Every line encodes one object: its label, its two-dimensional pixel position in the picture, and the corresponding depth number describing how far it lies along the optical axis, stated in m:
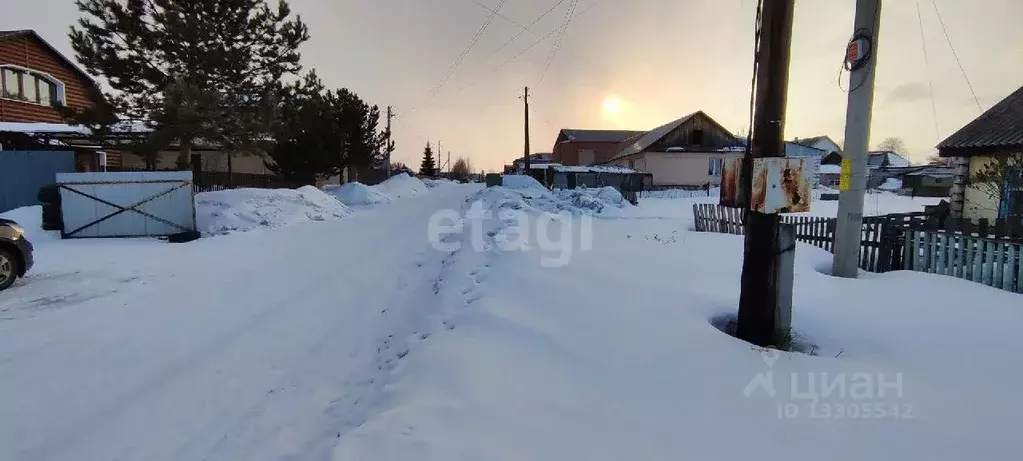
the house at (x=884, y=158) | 62.41
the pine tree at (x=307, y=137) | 21.88
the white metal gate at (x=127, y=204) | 12.55
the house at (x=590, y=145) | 70.69
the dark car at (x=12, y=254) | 7.58
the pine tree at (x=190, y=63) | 17.31
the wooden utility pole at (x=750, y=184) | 4.21
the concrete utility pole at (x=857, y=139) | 7.56
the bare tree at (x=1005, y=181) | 11.36
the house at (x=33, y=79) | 22.02
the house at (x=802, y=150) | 54.67
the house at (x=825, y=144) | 77.21
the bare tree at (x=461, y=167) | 115.12
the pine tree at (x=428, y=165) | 94.25
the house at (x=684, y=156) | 42.34
